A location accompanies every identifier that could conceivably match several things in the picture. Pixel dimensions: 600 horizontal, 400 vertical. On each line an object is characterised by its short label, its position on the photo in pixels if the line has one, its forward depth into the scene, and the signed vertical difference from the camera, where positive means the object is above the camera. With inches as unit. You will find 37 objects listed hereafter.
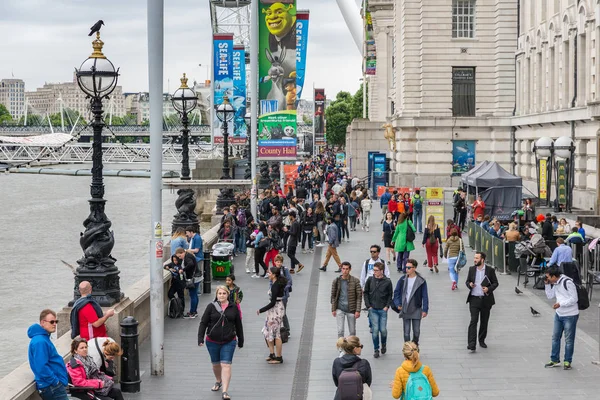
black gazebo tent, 1311.5 -56.9
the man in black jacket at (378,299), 622.5 -92.1
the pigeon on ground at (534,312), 771.4 -124.5
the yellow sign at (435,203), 1286.9 -68.3
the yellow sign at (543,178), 1454.2 -42.1
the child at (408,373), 400.8 -89.1
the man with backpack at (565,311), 597.3 -95.1
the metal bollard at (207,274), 901.2 -111.5
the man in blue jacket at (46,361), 418.6 -88.2
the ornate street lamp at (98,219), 592.7 -41.9
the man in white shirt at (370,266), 663.8 -78.3
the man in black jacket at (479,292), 644.7 -91.5
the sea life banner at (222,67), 1694.1 +139.2
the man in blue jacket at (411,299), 627.8 -93.8
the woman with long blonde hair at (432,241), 1000.2 -91.8
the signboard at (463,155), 2086.6 -12.2
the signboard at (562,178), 1339.8 -38.2
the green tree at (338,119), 7409.0 +218.8
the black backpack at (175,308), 767.1 -120.7
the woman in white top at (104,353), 477.7 -96.5
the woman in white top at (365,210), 1530.5 -92.4
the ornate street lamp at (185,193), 1131.9 -50.8
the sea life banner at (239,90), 1779.0 +104.4
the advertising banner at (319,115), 4507.9 +150.1
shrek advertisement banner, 1295.5 +89.7
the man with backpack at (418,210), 1411.2 -84.9
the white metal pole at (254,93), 1278.3 +72.1
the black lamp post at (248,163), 1908.6 -29.8
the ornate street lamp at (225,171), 1440.7 -33.0
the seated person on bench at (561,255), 769.4 -80.8
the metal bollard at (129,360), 541.6 -112.3
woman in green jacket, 982.4 -87.1
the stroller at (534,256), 920.9 -99.3
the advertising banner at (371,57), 3395.7 +311.6
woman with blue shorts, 536.1 -96.0
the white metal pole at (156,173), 578.9 -14.2
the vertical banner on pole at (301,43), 1503.4 +164.3
